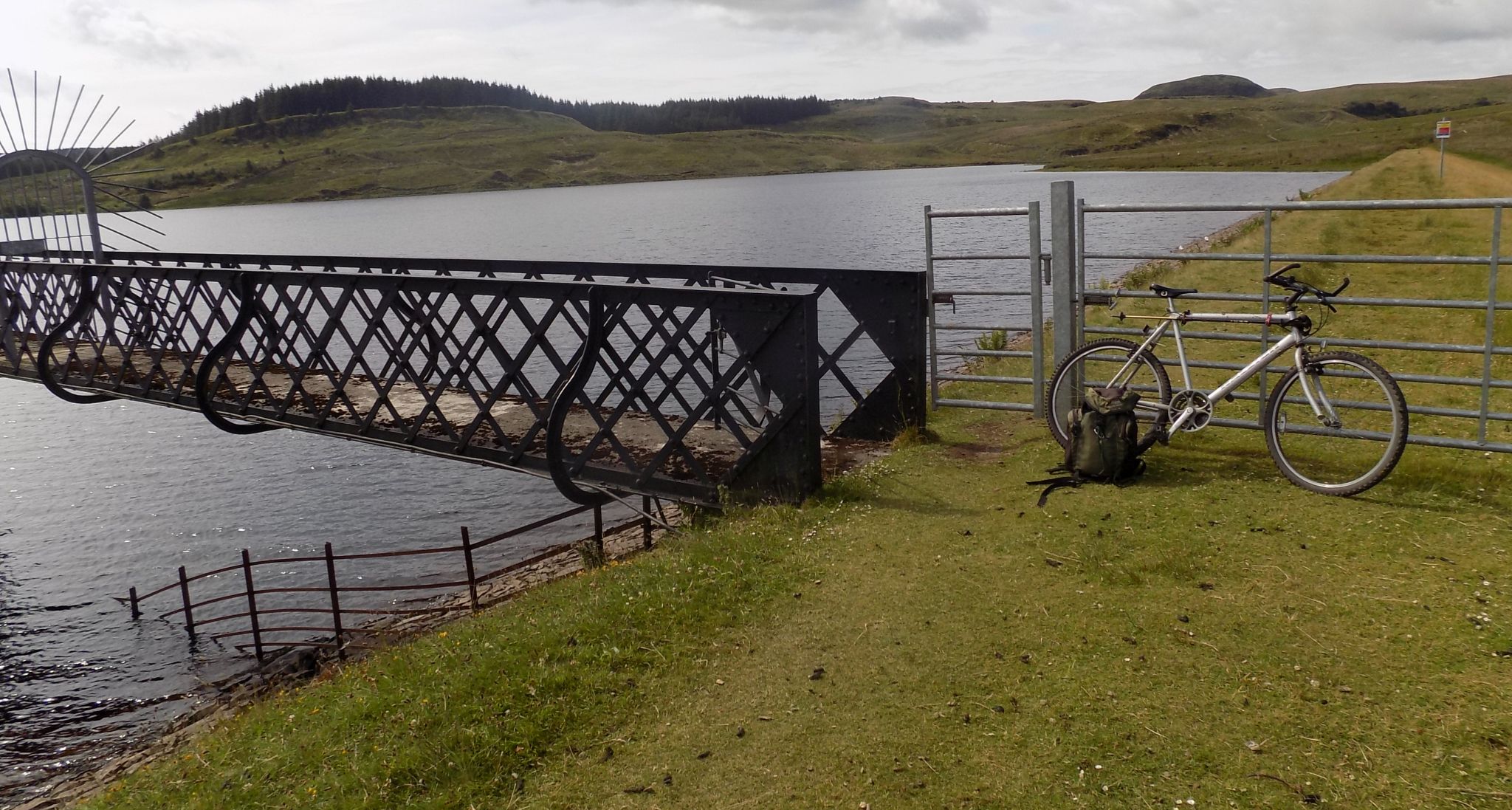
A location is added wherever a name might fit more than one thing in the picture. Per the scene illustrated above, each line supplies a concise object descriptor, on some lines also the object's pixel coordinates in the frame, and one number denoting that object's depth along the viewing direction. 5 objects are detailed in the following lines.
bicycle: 7.80
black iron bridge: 8.90
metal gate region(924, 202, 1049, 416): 10.63
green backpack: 8.56
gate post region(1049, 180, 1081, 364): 10.08
